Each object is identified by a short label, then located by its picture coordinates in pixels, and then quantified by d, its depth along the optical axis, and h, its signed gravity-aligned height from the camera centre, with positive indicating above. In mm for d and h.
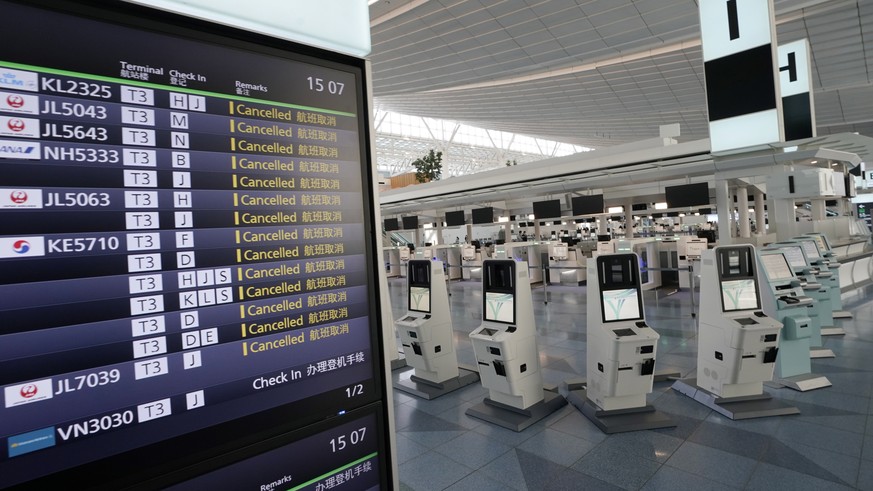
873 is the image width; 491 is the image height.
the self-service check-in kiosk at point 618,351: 4336 -1126
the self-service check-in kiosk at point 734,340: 4512 -1146
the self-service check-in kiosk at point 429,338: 5789 -1173
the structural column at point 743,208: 15850 +856
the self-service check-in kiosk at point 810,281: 6062 -762
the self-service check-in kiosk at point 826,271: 7065 -734
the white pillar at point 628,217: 17930 +880
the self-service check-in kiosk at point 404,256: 19281 -176
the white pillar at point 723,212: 10914 +499
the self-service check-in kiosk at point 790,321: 5121 -1087
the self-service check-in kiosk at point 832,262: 7773 -636
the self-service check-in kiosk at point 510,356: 4637 -1180
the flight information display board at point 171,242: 821 +54
